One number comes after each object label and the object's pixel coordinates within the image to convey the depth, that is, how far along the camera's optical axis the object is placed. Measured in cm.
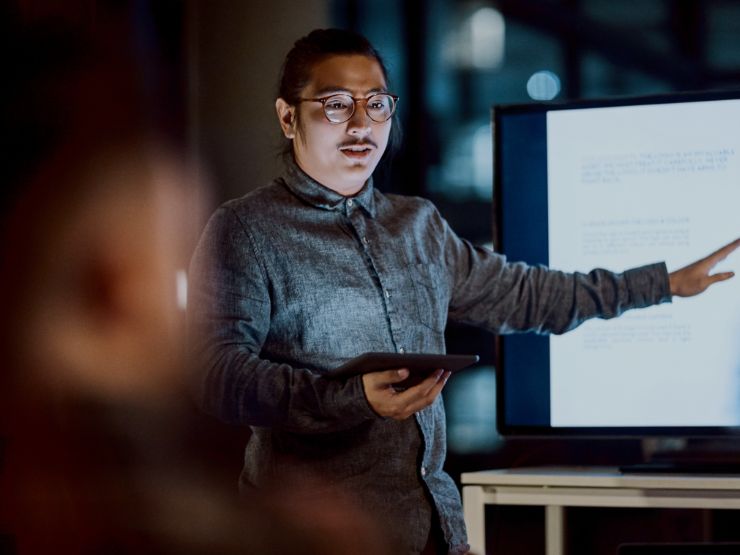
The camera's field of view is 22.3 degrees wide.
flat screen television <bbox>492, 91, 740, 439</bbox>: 295
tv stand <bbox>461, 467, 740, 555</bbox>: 280
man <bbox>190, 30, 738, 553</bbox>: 257
